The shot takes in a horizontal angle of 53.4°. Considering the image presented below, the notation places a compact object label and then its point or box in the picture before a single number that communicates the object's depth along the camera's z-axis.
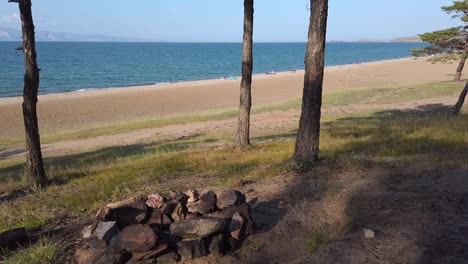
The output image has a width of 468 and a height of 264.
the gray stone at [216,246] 4.59
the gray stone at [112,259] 4.28
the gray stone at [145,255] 4.38
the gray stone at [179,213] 5.14
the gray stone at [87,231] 4.86
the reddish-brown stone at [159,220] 5.03
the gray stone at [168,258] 4.45
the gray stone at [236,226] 4.79
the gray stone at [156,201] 5.21
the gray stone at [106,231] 4.59
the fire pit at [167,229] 4.40
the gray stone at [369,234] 4.64
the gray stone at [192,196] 5.39
